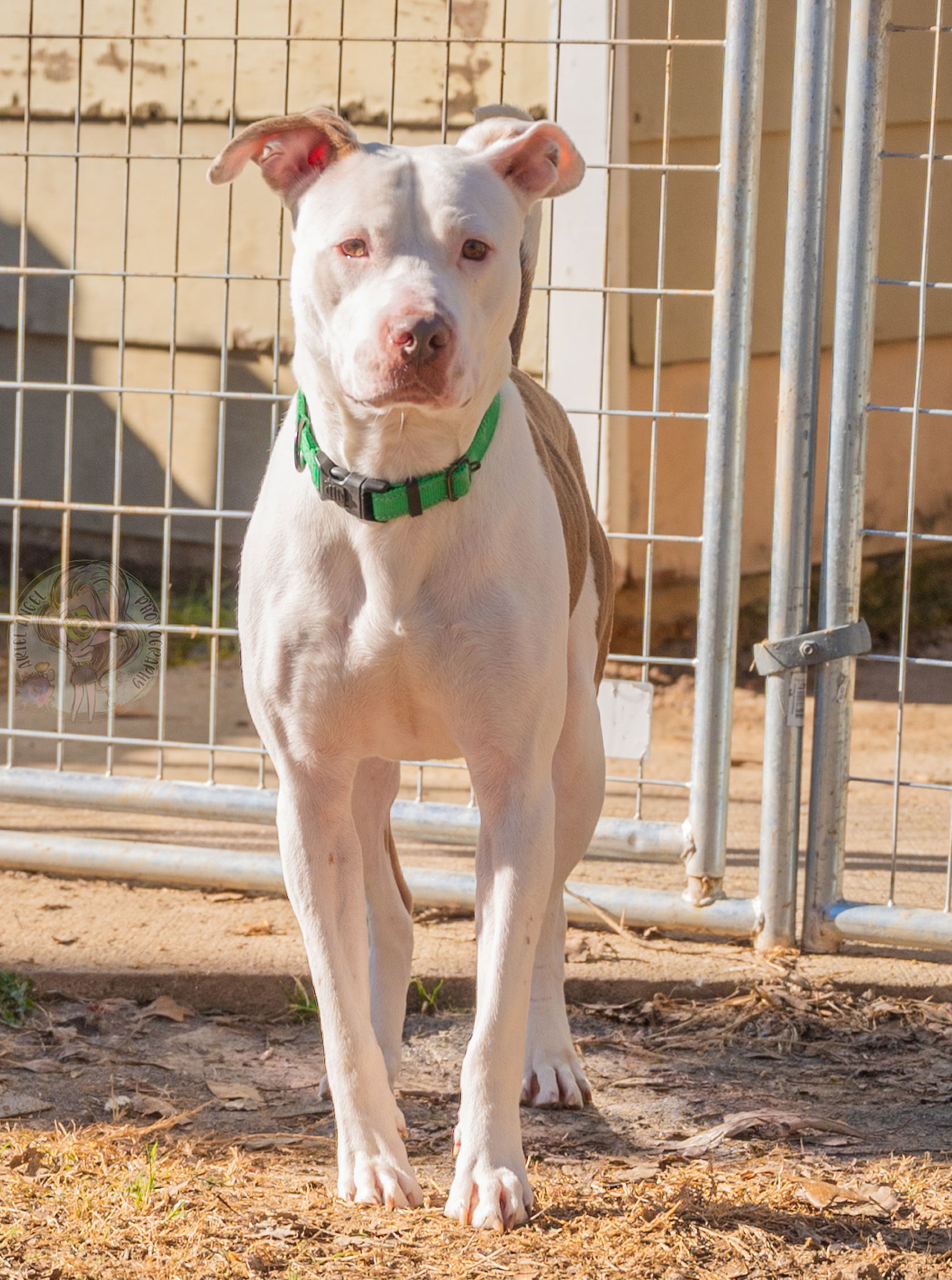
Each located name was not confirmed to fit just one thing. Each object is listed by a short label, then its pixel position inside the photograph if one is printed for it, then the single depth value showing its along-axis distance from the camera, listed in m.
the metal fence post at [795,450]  3.62
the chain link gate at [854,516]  3.59
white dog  2.40
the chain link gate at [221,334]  3.86
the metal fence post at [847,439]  3.60
